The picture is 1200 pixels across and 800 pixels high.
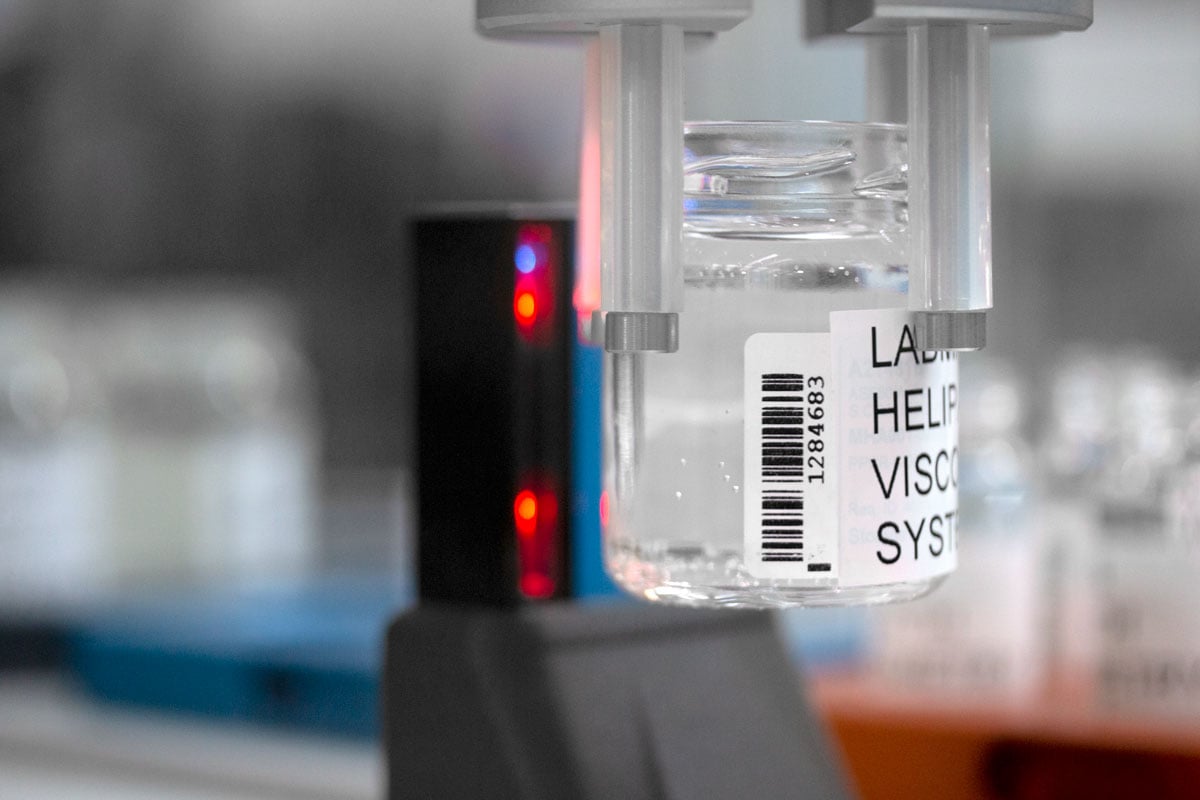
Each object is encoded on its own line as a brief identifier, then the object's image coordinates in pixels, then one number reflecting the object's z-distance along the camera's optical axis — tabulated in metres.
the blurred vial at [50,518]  1.48
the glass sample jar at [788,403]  0.59
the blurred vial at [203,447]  1.56
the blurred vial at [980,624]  1.23
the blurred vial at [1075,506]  1.24
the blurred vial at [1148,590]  1.15
